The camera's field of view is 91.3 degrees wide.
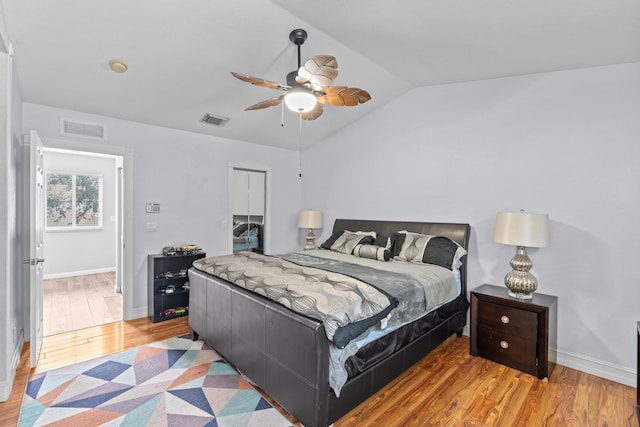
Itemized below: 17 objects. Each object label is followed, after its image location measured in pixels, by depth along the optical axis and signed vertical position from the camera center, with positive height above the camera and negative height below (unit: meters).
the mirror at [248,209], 5.04 -0.05
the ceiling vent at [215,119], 4.09 +1.16
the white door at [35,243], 2.71 -0.37
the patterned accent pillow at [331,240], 4.53 -0.48
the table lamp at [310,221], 5.13 -0.23
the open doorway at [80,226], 5.76 -0.45
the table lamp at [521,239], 2.74 -0.26
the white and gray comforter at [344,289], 1.90 -0.61
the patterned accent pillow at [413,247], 3.49 -0.45
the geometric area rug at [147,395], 2.09 -1.43
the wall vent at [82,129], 3.49 +0.86
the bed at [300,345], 1.85 -1.03
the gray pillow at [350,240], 4.07 -0.43
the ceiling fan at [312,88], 2.27 +0.97
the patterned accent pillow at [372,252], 3.60 -0.53
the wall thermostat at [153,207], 4.09 -0.03
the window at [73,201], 6.08 +0.05
